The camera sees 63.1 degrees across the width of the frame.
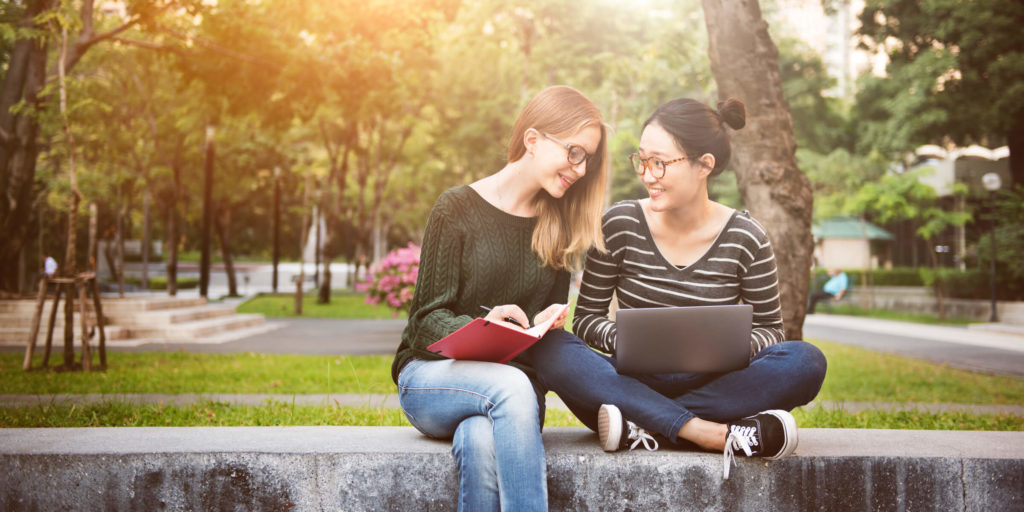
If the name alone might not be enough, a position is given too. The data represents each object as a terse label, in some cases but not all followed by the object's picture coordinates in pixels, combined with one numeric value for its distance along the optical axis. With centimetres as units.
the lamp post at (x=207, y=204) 1980
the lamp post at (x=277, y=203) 2975
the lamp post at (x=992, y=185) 1938
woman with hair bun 311
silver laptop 304
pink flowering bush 1249
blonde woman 299
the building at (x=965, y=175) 2809
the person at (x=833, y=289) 2252
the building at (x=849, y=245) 3291
